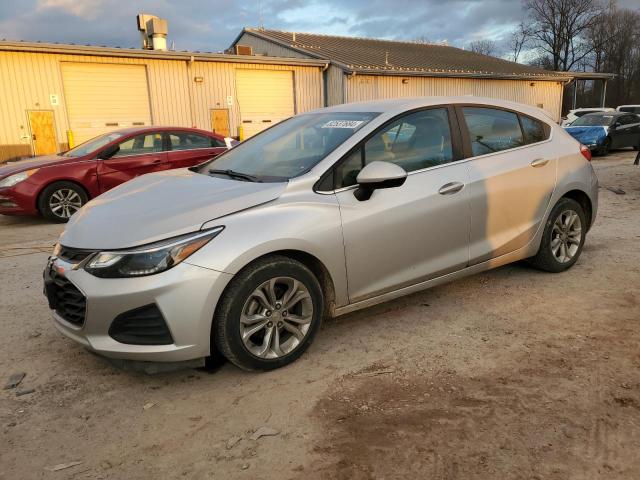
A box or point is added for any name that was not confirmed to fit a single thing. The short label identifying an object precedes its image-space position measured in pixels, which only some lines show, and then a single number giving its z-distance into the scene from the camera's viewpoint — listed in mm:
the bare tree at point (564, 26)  56688
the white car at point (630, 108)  27378
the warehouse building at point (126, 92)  14914
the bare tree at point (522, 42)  59656
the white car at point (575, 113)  21877
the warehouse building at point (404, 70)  21188
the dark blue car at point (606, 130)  17297
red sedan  7871
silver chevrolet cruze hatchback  2803
